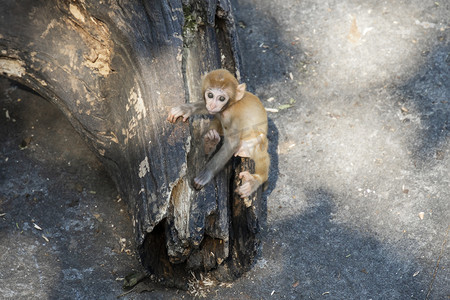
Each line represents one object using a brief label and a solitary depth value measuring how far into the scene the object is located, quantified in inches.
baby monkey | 359.9
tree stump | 328.2
